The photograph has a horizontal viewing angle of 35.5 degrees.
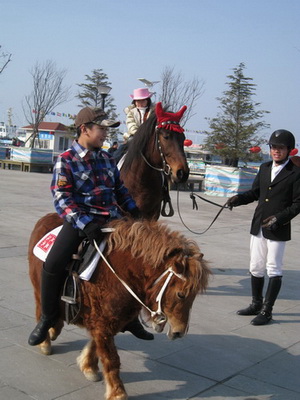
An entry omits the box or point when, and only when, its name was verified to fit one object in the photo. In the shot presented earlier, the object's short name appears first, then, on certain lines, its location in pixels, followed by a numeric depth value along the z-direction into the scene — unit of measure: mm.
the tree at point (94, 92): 44438
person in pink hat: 6309
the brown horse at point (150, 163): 5398
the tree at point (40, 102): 41512
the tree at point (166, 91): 37594
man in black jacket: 5293
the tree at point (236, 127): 34688
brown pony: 3023
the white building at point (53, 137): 50094
